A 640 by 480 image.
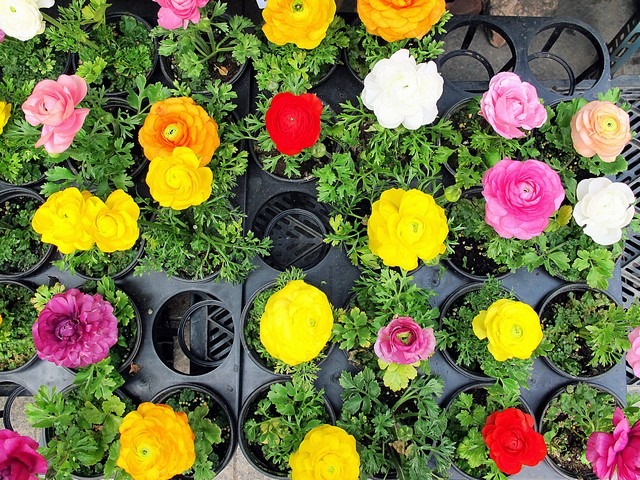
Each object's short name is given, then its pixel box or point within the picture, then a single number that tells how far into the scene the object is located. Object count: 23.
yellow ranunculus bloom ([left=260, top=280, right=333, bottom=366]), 0.41
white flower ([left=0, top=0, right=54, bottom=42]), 0.45
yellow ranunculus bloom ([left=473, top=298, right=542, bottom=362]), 0.44
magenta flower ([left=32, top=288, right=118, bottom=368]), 0.48
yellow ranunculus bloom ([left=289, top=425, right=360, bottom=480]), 0.41
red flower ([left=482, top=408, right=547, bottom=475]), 0.44
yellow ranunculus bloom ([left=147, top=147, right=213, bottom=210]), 0.43
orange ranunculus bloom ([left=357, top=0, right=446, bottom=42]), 0.44
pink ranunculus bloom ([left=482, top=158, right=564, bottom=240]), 0.44
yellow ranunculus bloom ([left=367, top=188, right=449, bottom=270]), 0.41
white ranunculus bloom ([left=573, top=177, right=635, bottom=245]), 0.47
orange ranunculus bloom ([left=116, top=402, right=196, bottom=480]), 0.42
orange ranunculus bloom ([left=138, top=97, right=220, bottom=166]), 0.46
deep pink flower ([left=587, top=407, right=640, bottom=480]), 0.41
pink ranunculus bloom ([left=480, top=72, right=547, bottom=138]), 0.47
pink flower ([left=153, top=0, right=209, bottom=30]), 0.45
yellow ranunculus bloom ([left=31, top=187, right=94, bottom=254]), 0.43
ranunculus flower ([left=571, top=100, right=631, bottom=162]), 0.49
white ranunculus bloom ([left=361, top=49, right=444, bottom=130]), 0.44
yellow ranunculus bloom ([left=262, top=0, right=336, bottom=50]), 0.44
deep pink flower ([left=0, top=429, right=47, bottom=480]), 0.39
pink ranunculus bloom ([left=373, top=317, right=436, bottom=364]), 0.44
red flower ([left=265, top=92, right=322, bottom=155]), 0.44
